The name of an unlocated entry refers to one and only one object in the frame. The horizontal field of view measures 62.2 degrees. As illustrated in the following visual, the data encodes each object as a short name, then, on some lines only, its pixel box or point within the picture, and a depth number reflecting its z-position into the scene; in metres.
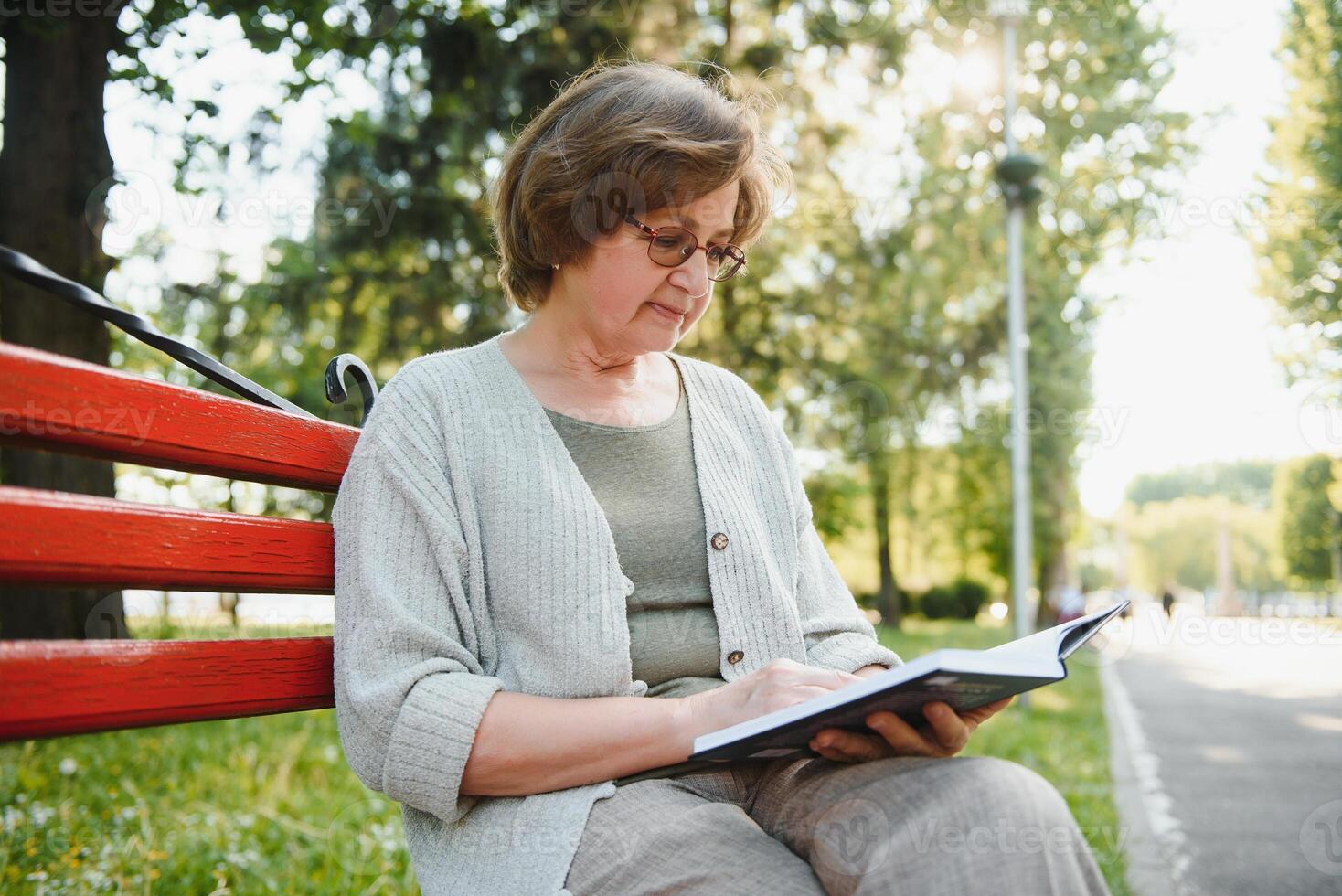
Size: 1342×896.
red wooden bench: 1.29
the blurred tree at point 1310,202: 11.30
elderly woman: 1.58
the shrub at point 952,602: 37.38
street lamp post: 9.84
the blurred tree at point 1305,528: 40.34
